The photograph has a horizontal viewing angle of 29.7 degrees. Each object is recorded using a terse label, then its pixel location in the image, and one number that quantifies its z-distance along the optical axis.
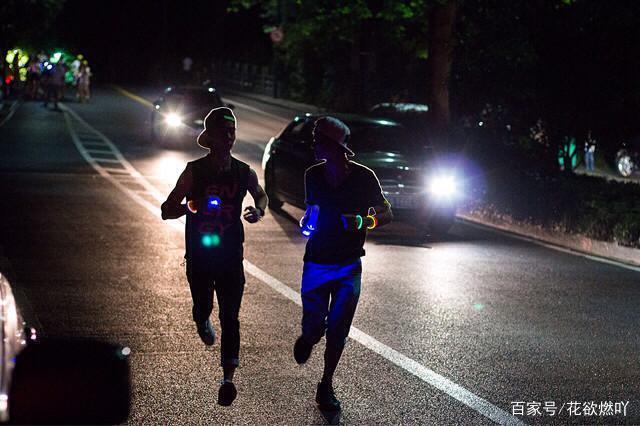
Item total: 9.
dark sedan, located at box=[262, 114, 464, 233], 16.81
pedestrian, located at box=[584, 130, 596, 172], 32.87
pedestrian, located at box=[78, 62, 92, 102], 51.05
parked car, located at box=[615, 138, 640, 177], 30.45
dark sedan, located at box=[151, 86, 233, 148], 31.53
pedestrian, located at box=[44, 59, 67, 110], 45.31
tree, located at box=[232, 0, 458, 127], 29.12
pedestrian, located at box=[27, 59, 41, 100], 51.19
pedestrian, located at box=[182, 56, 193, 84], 94.12
